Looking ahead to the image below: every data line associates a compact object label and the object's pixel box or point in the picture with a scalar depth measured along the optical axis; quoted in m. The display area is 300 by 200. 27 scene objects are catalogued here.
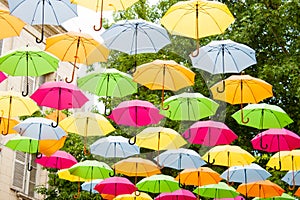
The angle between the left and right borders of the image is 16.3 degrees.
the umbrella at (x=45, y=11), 12.74
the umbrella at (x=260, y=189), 16.98
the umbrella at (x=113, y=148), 16.98
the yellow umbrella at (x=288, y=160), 16.45
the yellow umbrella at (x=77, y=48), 13.97
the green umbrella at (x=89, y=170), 17.30
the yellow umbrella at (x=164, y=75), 14.43
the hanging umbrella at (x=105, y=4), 12.45
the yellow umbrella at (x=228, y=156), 16.47
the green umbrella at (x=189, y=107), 15.60
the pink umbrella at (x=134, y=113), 15.44
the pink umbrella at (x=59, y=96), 15.08
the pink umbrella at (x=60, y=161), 17.33
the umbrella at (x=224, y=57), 14.38
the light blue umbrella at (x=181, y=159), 16.72
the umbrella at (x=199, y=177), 17.42
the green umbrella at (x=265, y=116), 15.63
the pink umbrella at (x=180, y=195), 17.62
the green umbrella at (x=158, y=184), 17.48
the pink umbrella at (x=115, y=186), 17.49
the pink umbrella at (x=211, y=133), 15.99
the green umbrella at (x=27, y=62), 14.35
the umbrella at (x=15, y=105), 15.48
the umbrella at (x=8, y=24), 13.20
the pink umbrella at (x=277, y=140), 16.11
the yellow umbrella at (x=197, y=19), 13.10
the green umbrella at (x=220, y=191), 17.41
